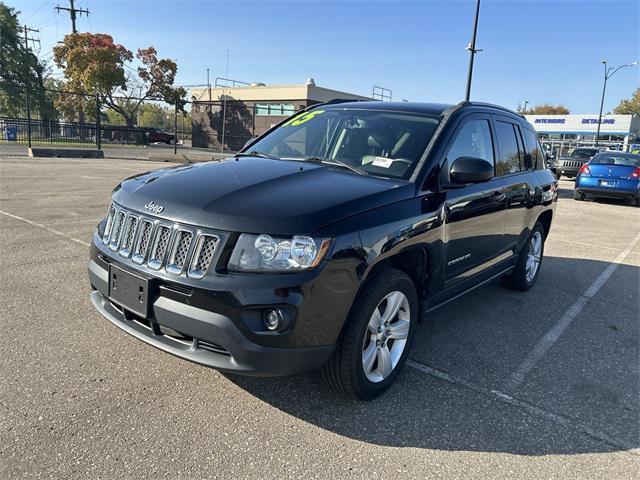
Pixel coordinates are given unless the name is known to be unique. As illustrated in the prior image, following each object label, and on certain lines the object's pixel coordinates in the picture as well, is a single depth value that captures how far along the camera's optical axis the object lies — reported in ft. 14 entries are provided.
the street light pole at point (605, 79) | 125.37
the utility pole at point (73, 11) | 145.69
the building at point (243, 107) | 132.77
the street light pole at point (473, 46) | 58.53
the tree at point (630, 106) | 292.20
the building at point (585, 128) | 170.60
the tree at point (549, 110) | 324.64
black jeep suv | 8.34
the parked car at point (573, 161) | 77.20
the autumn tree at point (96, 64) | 129.32
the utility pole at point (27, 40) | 148.46
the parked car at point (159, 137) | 137.53
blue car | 47.37
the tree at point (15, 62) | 143.23
